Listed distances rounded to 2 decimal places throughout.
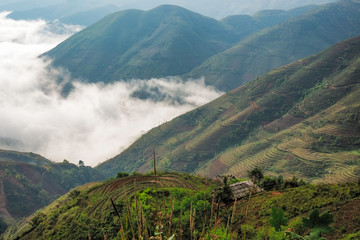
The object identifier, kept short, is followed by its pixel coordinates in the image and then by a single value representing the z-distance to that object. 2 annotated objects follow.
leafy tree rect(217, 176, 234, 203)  23.88
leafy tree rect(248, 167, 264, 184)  35.03
